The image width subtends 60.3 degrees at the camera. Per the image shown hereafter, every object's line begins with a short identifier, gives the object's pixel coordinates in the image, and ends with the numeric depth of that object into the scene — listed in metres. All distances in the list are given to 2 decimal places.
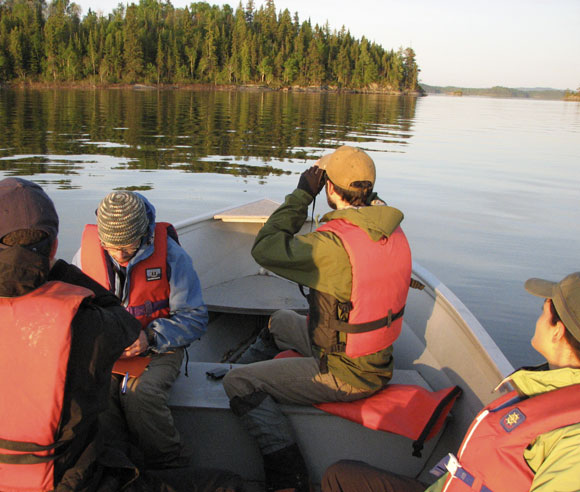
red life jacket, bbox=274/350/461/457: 2.10
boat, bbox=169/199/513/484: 2.24
